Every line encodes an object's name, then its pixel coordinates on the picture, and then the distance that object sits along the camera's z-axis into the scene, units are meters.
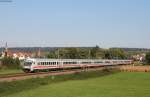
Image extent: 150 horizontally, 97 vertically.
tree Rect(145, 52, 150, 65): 158.00
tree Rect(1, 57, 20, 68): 90.01
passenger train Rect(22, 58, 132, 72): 72.45
